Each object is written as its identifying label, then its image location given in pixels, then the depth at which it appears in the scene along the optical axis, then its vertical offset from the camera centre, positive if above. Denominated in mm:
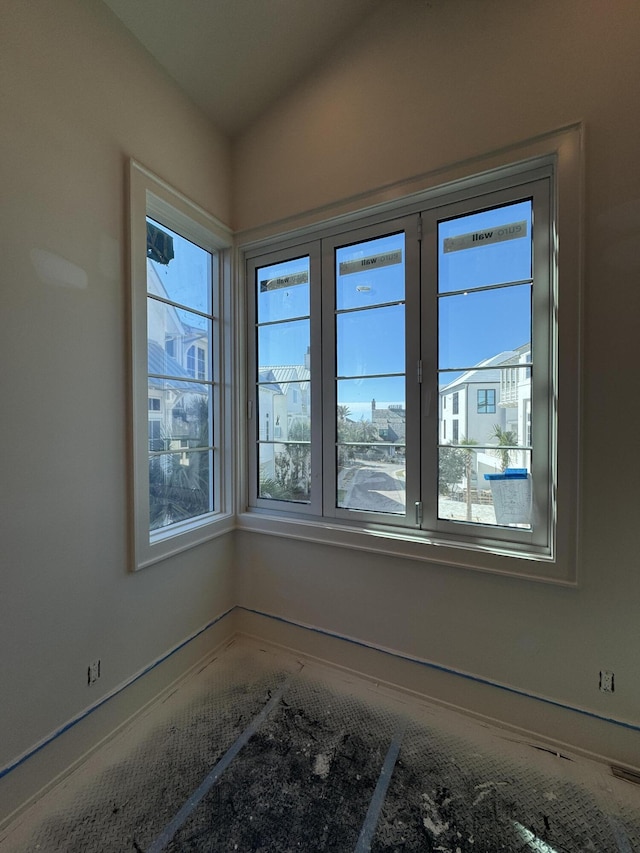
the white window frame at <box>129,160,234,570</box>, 1676 +323
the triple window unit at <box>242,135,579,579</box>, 1599 +235
